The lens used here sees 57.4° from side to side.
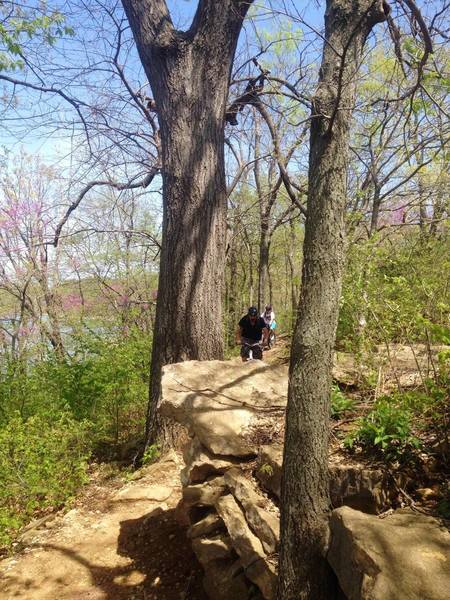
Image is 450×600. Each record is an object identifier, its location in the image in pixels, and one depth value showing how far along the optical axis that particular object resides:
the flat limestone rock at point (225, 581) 2.71
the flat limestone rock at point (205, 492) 3.20
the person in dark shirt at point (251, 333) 7.95
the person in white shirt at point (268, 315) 12.58
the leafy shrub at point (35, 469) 4.33
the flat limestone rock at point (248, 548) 2.47
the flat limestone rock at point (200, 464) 3.34
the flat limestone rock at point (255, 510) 2.61
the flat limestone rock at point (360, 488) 2.40
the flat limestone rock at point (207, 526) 3.12
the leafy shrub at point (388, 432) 2.52
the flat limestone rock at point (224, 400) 3.36
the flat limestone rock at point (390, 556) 1.62
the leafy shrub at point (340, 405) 3.29
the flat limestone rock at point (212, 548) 2.93
